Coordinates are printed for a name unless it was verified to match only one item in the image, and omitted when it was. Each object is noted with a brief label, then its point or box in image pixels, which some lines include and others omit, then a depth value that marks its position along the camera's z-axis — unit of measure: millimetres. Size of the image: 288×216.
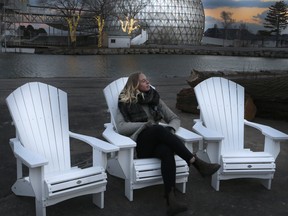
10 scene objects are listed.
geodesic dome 81188
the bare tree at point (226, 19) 100375
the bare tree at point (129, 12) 68125
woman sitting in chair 3816
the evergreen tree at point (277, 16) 102312
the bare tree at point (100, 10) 60594
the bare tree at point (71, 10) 58562
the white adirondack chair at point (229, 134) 4227
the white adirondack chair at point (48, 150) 3400
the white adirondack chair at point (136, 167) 3852
